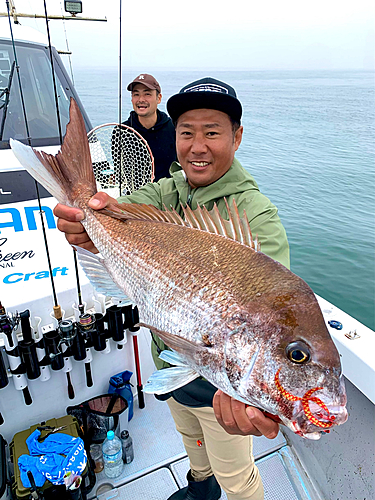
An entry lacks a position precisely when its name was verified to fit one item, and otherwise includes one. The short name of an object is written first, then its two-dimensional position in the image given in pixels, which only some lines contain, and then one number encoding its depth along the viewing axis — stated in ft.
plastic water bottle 8.18
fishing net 10.64
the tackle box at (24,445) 6.79
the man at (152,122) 12.58
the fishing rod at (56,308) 7.05
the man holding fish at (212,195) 4.91
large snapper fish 3.04
